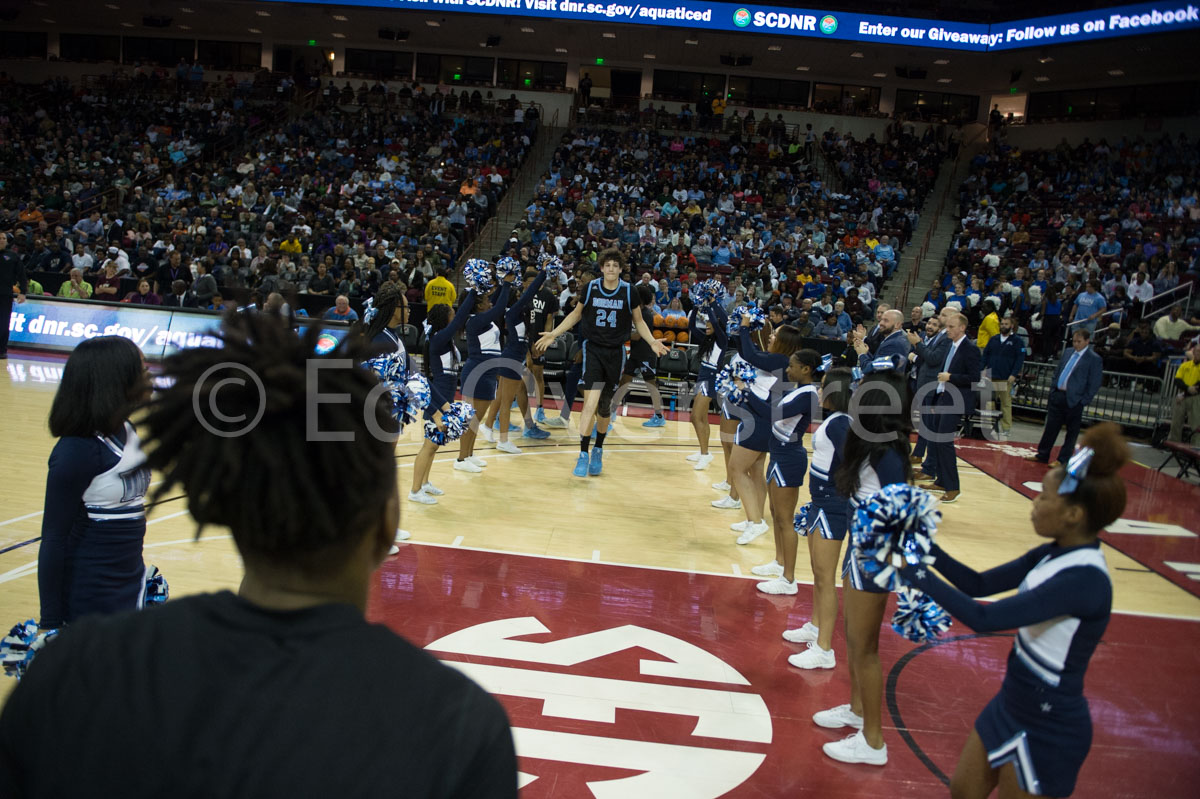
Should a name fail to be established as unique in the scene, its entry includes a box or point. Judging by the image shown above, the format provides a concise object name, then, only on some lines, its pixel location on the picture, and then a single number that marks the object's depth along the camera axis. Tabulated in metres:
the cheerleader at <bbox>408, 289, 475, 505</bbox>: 6.64
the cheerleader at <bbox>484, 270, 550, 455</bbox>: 8.13
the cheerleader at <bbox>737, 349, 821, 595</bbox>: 5.23
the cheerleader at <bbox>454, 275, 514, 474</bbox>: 7.73
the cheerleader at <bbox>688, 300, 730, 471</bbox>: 7.41
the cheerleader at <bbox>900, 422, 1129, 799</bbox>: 2.51
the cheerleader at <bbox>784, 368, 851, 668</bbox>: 4.30
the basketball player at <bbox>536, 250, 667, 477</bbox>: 8.32
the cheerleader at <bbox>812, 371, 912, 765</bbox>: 3.62
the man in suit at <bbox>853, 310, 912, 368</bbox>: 7.63
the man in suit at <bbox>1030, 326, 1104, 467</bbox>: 9.87
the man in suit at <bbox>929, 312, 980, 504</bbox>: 8.12
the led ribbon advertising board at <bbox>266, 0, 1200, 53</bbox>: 22.61
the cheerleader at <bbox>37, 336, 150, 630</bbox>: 2.65
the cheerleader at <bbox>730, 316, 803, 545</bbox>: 6.10
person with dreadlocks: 0.97
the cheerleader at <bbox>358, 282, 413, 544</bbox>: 5.75
